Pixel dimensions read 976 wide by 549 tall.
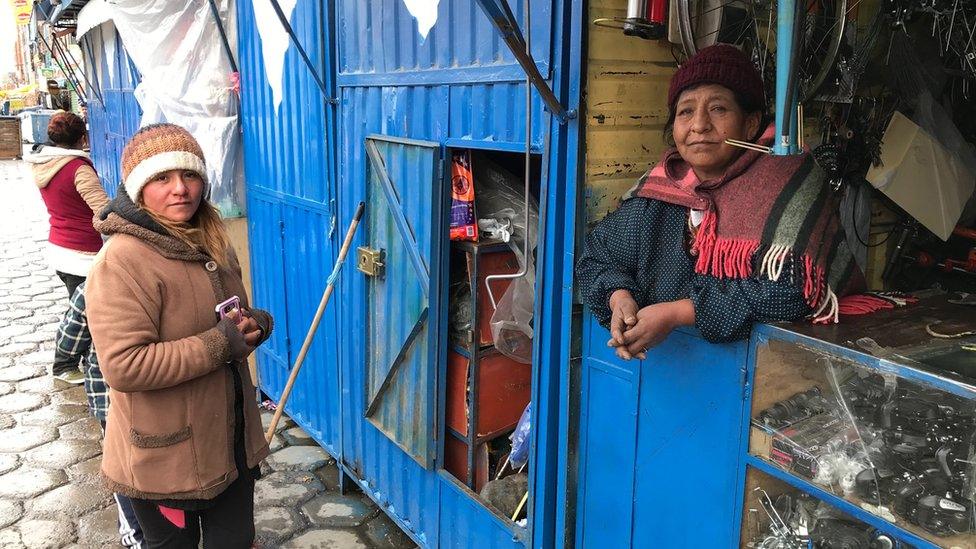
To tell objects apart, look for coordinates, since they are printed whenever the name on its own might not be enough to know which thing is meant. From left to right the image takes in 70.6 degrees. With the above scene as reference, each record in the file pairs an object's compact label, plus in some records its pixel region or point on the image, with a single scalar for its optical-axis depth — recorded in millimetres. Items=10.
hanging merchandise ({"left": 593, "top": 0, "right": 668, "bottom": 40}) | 2096
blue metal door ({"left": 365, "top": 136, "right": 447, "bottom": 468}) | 2977
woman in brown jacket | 2160
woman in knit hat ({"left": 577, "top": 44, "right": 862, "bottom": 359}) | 1791
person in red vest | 5027
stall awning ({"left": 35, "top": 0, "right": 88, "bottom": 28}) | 8211
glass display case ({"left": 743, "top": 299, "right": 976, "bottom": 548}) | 1557
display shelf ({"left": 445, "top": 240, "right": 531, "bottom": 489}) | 3029
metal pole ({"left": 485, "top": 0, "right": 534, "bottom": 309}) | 2170
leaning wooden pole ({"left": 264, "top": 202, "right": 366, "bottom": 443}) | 3455
